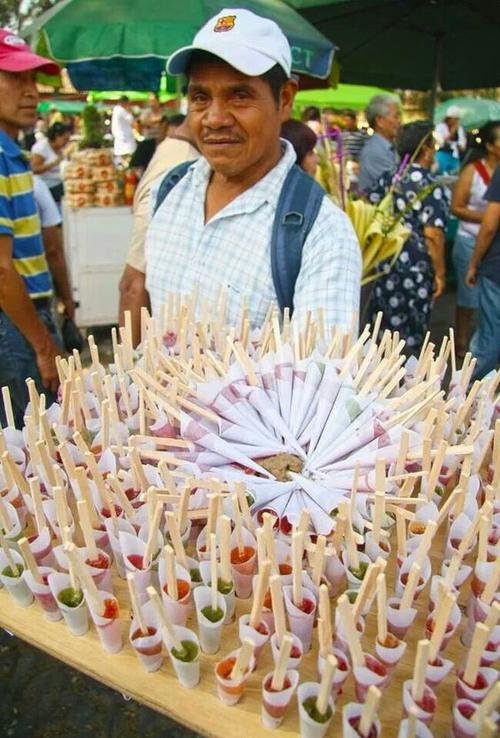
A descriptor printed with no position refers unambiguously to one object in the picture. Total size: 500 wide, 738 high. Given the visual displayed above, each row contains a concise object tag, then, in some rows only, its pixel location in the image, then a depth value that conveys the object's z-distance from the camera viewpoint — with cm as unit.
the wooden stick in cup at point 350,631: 68
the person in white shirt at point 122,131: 921
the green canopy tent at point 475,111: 1173
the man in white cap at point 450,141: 968
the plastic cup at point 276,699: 73
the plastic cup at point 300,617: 78
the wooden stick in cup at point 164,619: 73
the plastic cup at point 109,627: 81
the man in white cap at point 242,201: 144
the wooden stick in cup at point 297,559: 76
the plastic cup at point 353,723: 70
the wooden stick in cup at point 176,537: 80
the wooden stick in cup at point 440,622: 70
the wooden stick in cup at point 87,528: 84
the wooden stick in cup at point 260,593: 75
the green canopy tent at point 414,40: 590
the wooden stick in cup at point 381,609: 73
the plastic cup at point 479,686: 71
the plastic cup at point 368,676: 72
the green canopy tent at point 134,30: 376
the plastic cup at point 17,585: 89
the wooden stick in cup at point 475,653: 67
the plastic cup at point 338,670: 74
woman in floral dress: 383
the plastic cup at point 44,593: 87
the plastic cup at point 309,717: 71
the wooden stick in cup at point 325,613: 70
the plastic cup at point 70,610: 84
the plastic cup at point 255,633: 77
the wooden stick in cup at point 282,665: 69
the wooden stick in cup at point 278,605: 73
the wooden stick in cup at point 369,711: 65
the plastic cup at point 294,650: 76
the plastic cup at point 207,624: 80
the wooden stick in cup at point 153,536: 82
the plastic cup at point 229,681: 75
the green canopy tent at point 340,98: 1162
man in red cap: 229
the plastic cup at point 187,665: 77
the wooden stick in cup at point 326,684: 68
